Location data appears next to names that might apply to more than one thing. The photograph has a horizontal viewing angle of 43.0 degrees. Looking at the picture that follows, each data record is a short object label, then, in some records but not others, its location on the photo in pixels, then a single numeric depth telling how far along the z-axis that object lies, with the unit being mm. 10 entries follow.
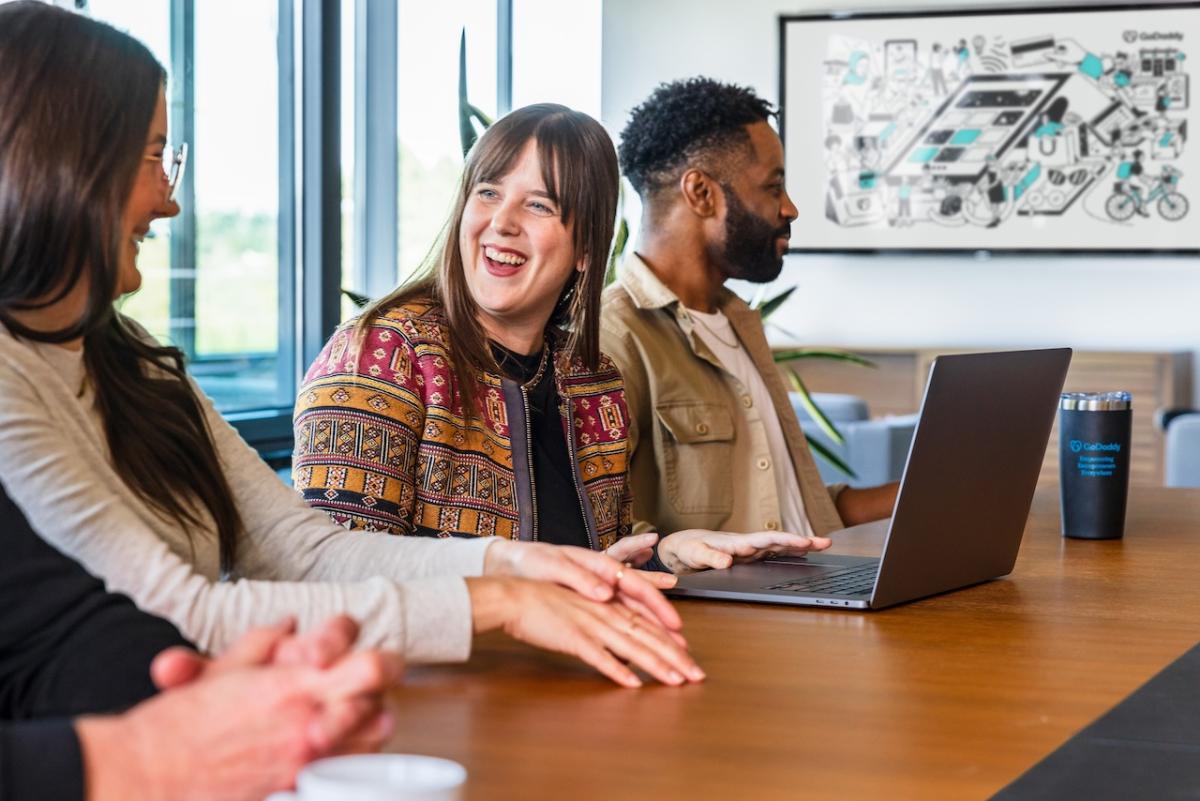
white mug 619
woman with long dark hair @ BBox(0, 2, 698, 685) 1153
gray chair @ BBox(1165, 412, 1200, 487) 4555
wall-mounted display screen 6484
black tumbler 1966
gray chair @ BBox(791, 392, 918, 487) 4578
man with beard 2541
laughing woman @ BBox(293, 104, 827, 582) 1842
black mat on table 895
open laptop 1470
